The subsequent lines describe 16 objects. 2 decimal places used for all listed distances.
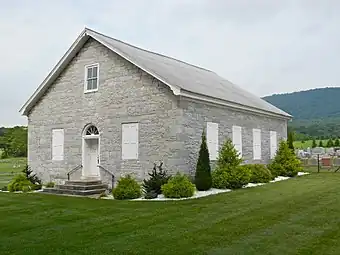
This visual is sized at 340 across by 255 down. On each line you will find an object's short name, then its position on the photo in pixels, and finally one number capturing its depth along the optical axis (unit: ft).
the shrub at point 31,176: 63.21
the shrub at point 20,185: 58.29
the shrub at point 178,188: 45.39
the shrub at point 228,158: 54.13
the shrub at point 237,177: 52.06
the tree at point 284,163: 71.51
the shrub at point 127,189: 46.93
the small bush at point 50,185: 58.14
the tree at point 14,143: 177.78
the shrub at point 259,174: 60.44
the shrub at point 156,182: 48.60
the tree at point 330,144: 146.37
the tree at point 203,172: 49.90
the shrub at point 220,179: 52.01
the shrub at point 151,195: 46.23
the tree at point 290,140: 79.77
